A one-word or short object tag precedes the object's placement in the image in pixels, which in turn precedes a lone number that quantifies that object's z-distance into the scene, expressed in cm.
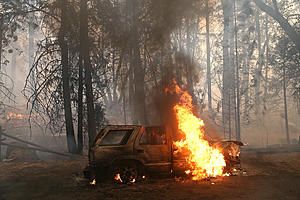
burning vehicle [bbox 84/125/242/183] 662
